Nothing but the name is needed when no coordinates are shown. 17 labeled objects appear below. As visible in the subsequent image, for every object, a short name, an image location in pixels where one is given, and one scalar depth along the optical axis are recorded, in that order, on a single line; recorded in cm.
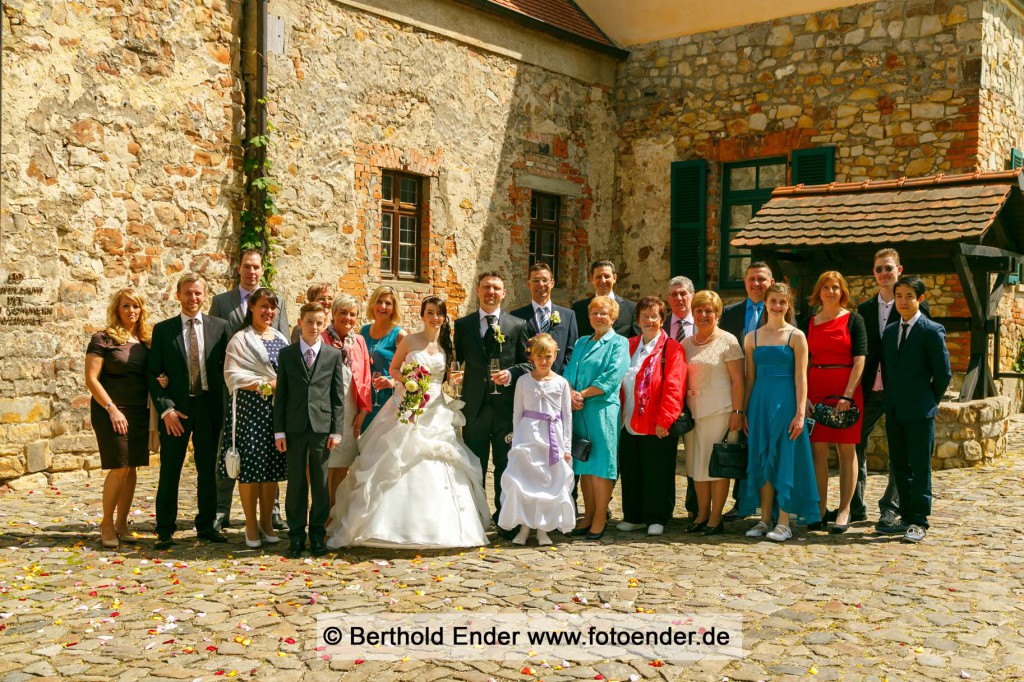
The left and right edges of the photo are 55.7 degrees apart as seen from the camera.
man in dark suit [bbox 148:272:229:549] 625
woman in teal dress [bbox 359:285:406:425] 679
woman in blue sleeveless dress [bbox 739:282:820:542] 645
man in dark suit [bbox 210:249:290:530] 687
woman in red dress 666
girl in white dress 623
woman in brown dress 615
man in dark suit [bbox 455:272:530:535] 661
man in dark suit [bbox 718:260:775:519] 718
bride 601
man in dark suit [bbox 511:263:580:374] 682
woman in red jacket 654
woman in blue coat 650
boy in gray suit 597
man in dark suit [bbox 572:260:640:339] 714
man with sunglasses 689
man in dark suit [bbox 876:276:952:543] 648
